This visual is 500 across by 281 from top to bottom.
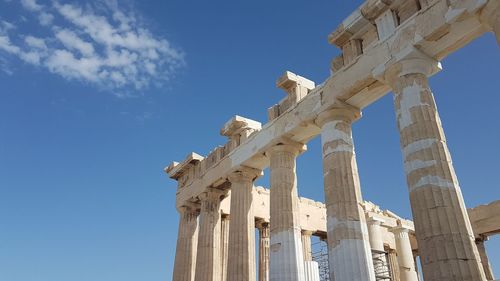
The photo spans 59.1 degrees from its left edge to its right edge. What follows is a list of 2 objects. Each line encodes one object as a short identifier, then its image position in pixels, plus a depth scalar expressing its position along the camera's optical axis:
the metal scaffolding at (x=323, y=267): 24.59
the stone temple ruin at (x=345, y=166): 12.58
